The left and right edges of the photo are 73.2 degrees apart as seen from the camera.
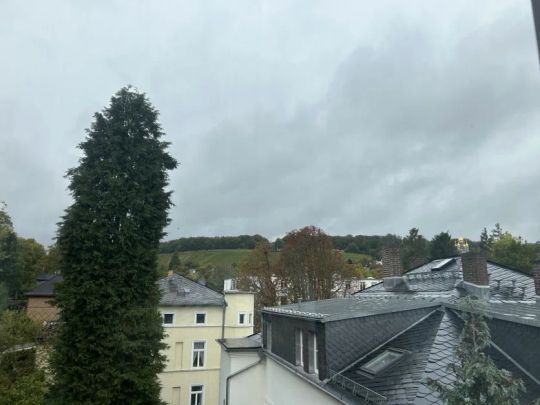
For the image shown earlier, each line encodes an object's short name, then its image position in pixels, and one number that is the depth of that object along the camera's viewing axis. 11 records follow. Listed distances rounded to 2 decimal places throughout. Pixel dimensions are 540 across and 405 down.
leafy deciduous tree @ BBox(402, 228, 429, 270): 53.56
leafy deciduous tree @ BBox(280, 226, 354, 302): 31.81
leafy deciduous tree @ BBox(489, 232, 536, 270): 34.09
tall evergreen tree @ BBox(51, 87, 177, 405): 12.11
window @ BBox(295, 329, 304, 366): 10.60
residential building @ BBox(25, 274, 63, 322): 34.78
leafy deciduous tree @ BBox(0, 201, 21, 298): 25.33
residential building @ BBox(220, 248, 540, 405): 7.06
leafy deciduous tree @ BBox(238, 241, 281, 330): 33.12
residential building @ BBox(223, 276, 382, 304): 32.78
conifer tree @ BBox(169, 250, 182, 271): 54.08
